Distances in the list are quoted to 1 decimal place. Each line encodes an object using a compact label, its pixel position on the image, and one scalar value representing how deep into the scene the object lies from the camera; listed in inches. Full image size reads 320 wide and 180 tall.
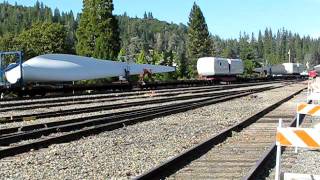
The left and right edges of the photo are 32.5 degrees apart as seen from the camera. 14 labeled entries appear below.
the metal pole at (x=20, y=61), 1483.8
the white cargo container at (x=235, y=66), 3107.8
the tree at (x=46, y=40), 4328.2
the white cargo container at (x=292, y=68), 4874.5
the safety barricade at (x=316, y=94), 825.2
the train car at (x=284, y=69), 4894.2
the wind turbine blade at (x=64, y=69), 1579.7
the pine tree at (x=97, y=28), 3348.9
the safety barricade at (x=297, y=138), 273.3
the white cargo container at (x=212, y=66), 2795.3
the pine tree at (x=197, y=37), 4820.4
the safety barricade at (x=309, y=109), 474.3
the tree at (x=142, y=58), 3546.5
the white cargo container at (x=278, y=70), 4961.1
